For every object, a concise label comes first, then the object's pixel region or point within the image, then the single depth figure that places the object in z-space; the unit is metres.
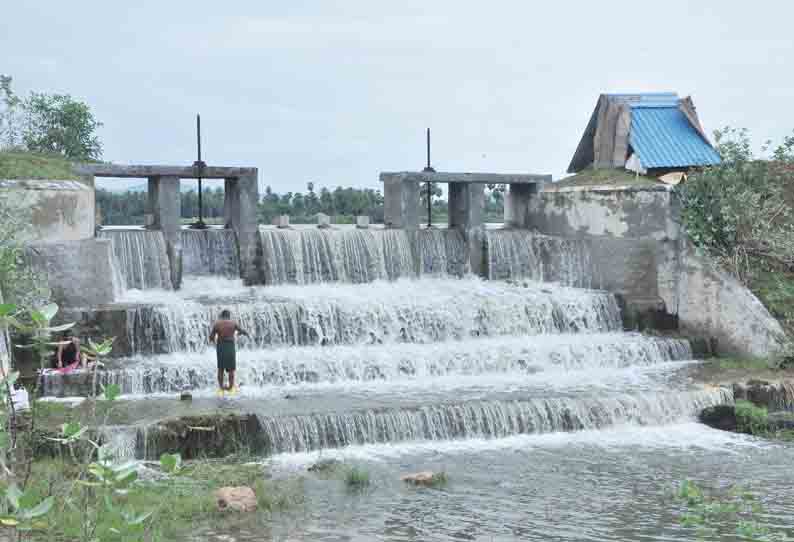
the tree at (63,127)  23.41
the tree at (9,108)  19.97
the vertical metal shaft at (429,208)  20.28
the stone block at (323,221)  17.92
